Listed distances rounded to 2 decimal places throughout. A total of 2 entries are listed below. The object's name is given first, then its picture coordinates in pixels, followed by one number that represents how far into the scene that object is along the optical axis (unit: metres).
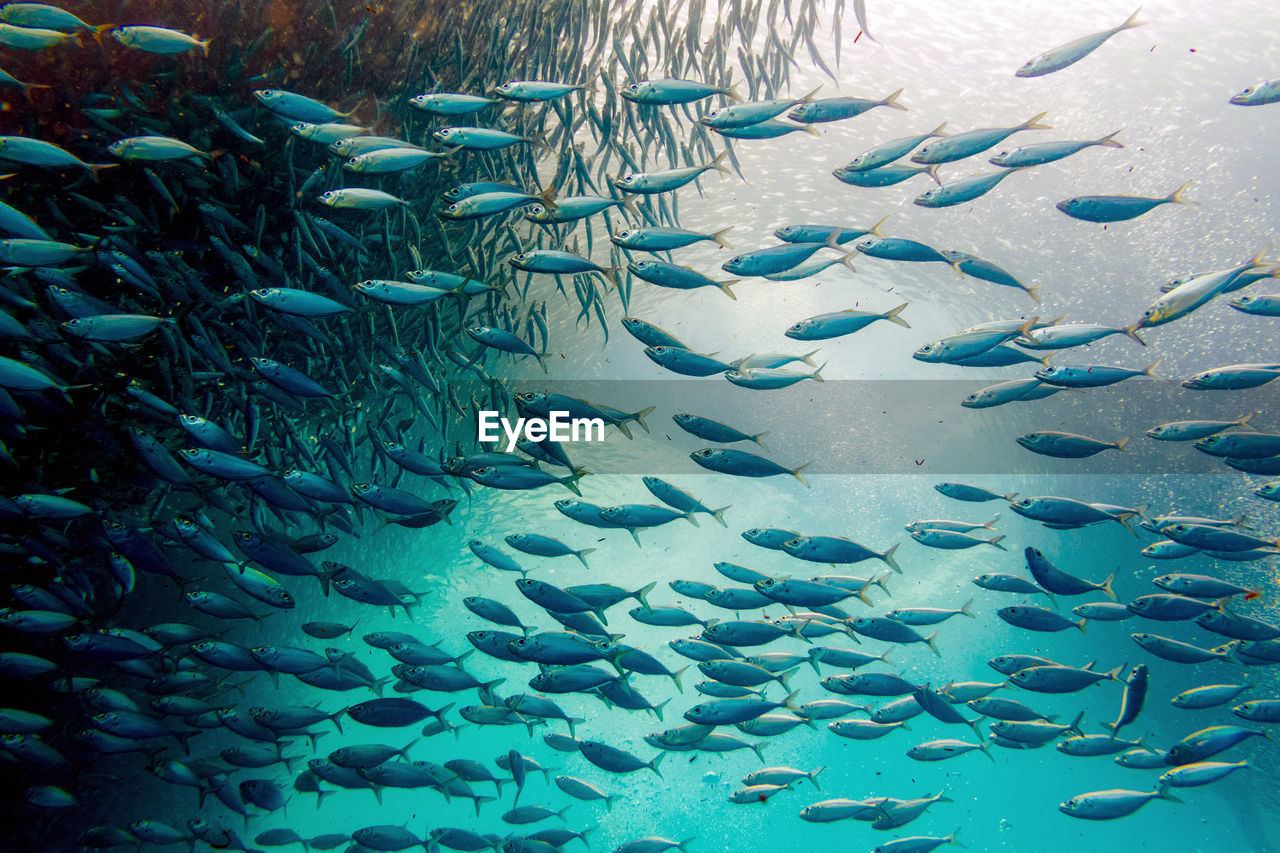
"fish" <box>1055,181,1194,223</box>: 3.74
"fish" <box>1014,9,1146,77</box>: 3.48
